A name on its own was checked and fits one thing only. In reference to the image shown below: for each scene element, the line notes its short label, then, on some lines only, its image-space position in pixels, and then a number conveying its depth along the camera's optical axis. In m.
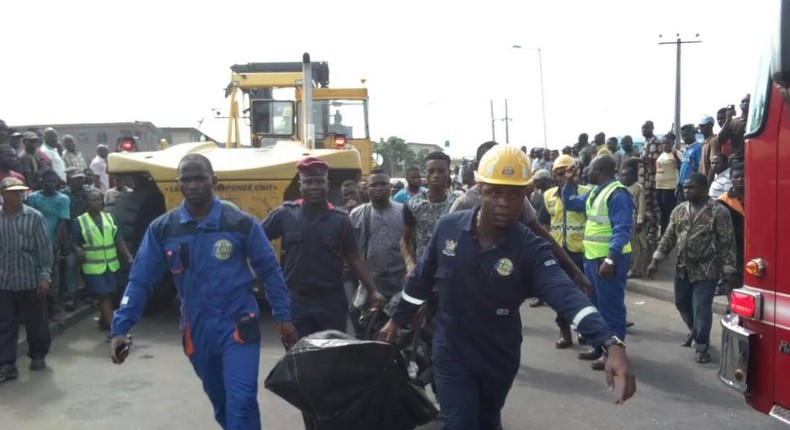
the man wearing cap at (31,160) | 10.33
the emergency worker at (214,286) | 4.33
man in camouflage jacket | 7.03
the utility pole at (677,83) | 25.22
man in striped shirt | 7.07
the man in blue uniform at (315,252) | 5.45
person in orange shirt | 7.45
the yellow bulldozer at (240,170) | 8.90
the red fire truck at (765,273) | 3.71
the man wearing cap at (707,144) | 11.38
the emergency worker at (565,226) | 8.12
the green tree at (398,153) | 60.22
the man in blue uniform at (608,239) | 6.96
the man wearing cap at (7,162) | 8.63
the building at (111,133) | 28.55
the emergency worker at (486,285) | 3.71
